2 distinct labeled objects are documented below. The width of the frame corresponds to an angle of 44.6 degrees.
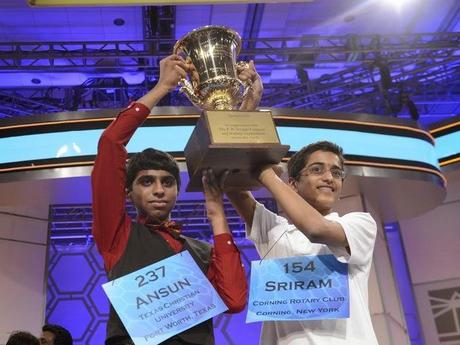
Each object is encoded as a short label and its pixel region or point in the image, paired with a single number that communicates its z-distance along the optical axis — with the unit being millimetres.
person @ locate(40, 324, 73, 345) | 4020
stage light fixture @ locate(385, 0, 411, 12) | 7104
